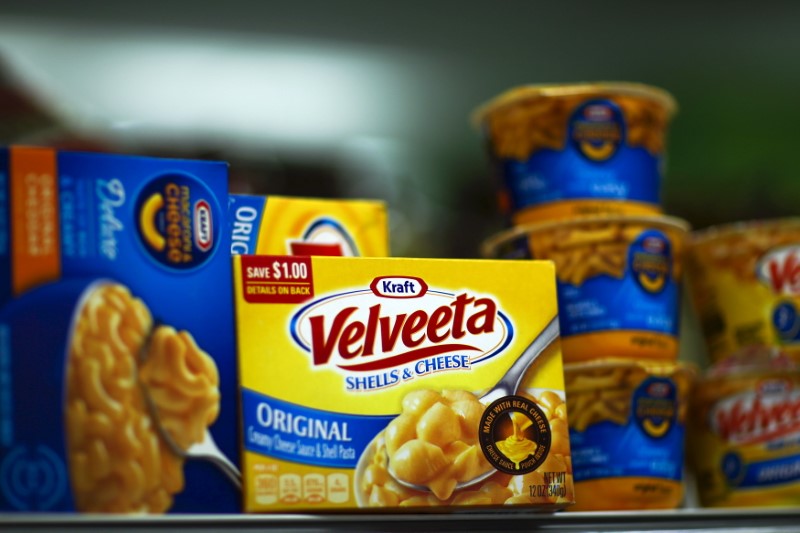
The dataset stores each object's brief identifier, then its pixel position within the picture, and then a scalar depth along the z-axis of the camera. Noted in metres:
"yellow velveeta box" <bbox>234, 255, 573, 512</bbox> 0.98
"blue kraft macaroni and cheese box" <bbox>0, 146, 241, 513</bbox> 0.95
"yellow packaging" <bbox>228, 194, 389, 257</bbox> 1.05
